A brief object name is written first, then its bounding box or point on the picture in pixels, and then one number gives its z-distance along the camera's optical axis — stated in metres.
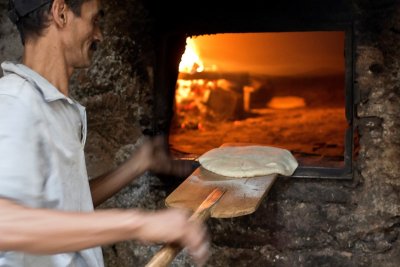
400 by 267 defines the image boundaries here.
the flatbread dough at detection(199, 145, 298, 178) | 1.66
